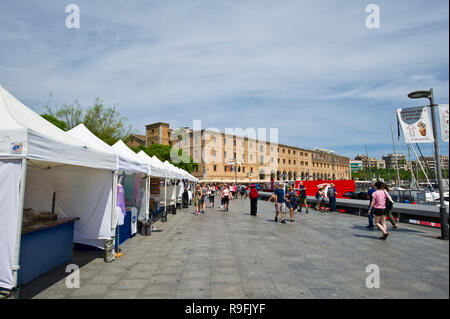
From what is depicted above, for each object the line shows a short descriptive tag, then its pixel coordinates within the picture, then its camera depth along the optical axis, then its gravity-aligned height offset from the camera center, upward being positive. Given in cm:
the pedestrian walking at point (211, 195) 2109 -66
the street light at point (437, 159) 733 +74
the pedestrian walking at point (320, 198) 1875 -84
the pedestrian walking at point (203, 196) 1648 -61
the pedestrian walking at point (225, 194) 1764 -49
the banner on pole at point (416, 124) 509 +132
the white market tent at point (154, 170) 1030 +70
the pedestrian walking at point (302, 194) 1767 -52
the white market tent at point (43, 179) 367 +17
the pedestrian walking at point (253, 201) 1524 -85
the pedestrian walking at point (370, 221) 1028 -137
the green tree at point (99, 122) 2272 +570
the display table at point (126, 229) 790 -131
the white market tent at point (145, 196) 963 -34
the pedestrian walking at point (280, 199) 1180 -57
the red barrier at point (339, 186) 3022 +1
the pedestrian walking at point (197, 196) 1613 -61
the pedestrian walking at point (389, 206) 923 -72
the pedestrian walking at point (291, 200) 1268 -73
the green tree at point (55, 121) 1839 +468
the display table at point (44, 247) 455 -116
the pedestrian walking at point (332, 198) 1755 -78
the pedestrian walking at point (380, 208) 812 -68
